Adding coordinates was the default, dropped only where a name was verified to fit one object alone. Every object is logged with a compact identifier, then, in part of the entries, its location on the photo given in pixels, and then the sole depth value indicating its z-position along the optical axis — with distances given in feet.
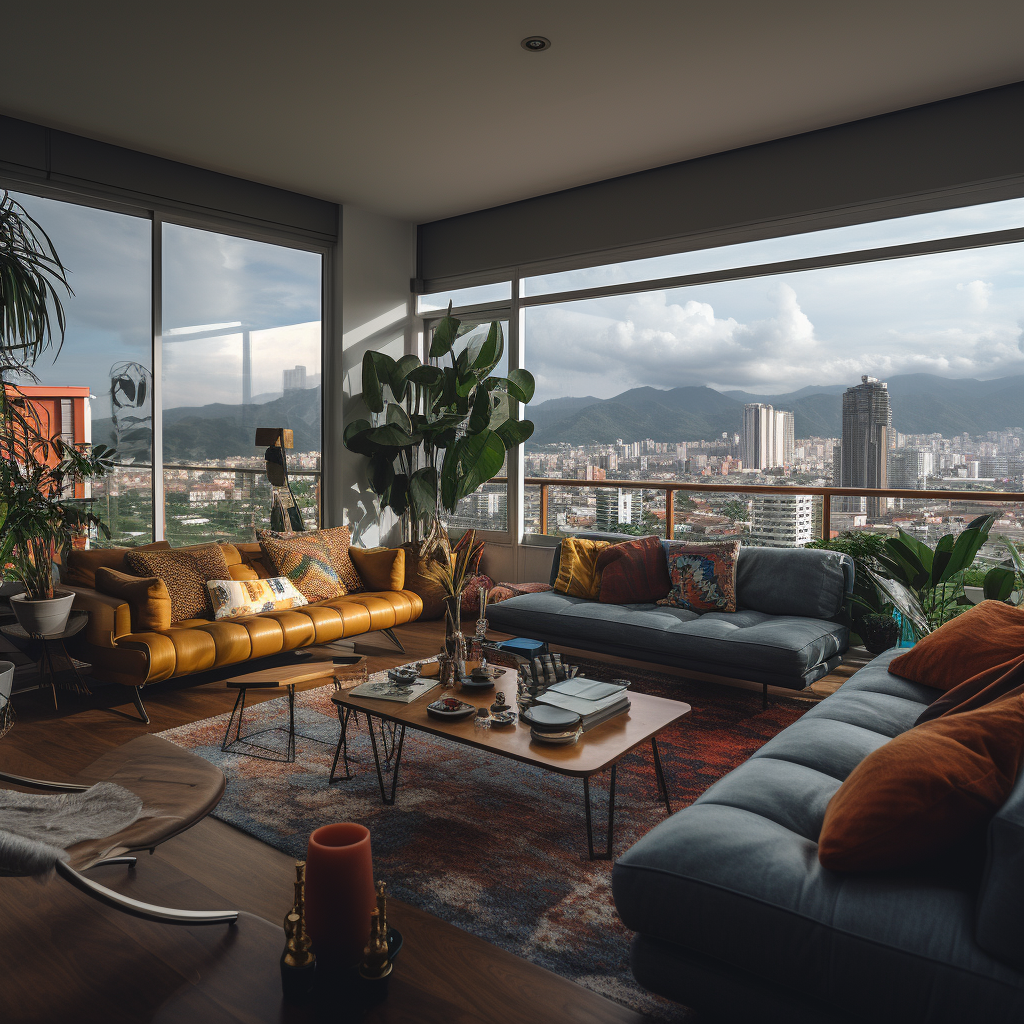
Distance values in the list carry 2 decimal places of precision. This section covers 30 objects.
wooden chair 5.09
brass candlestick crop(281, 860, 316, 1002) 4.22
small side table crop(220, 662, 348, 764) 10.23
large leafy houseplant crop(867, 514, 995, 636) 13.00
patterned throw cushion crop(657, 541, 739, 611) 14.28
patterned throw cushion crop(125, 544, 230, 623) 13.71
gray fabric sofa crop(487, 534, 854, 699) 11.92
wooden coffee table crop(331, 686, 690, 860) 7.53
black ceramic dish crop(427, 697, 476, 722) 8.66
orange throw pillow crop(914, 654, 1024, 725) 6.39
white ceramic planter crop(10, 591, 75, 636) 12.17
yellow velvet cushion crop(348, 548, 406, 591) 17.06
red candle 4.24
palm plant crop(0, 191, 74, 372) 11.02
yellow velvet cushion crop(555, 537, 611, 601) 15.55
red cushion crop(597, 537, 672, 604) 14.97
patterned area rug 6.64
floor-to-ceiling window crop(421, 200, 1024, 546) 14.99
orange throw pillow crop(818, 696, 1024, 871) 4.66
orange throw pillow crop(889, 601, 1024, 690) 8.57
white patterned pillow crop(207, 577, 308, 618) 14.14
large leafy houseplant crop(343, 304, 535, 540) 19.02
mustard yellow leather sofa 12.33
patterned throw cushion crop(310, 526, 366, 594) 16.88
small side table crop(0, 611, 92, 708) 12.57
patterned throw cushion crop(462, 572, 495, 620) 19.27
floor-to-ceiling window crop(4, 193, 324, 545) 15.70
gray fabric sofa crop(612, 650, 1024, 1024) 4.19
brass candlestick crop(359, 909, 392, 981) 4.27
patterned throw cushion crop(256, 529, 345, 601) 15.76
